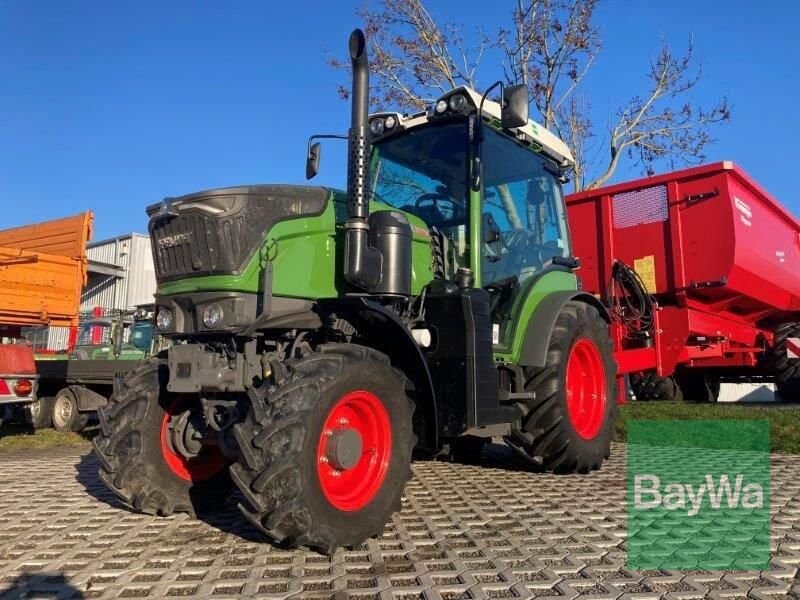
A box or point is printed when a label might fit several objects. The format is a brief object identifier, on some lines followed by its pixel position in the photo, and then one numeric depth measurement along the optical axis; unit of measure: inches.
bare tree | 540.1
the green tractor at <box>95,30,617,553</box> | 117.7
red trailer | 309.3
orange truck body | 373.7
